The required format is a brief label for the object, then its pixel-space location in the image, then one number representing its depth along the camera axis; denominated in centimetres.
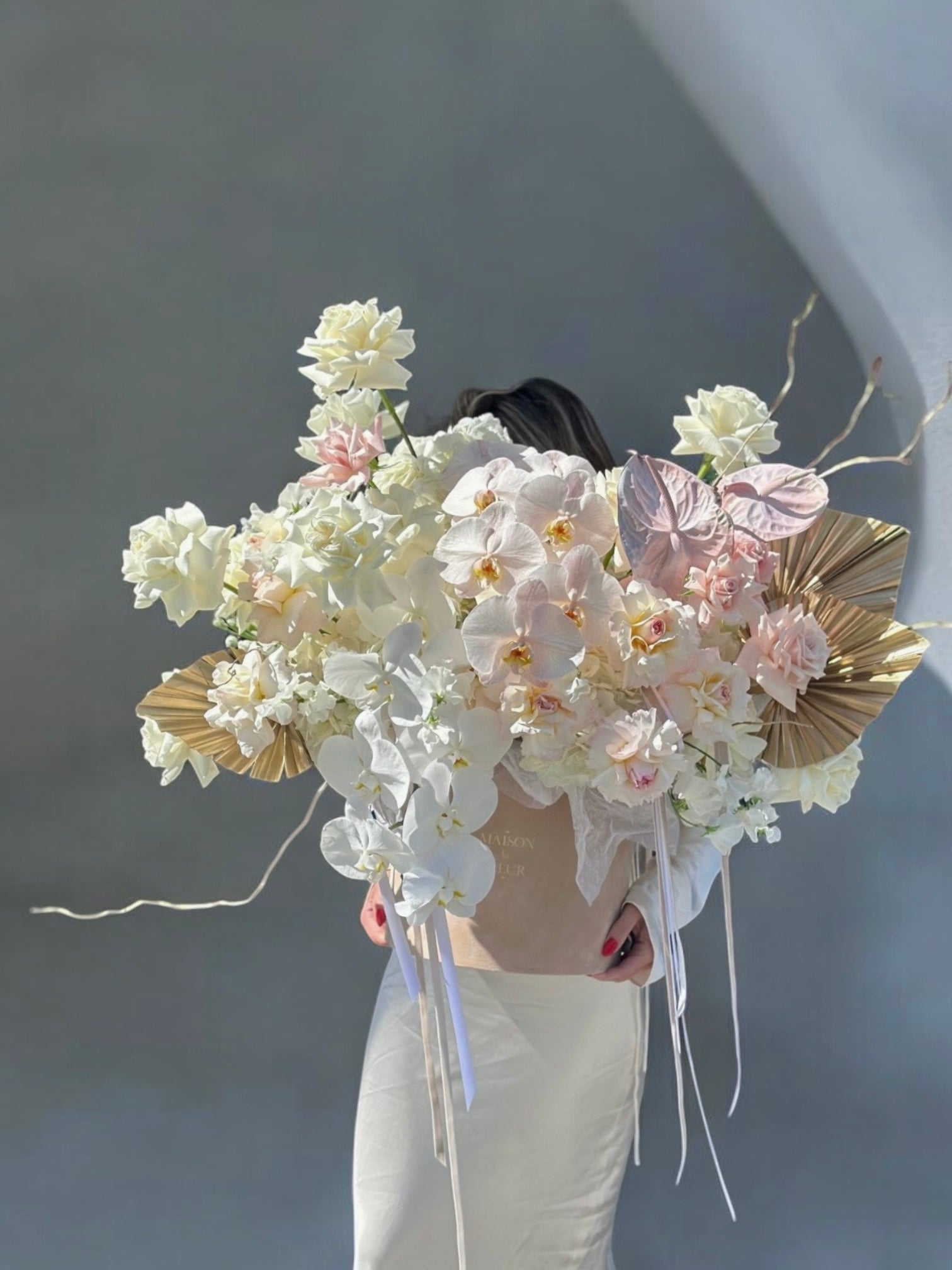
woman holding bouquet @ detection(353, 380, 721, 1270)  320
